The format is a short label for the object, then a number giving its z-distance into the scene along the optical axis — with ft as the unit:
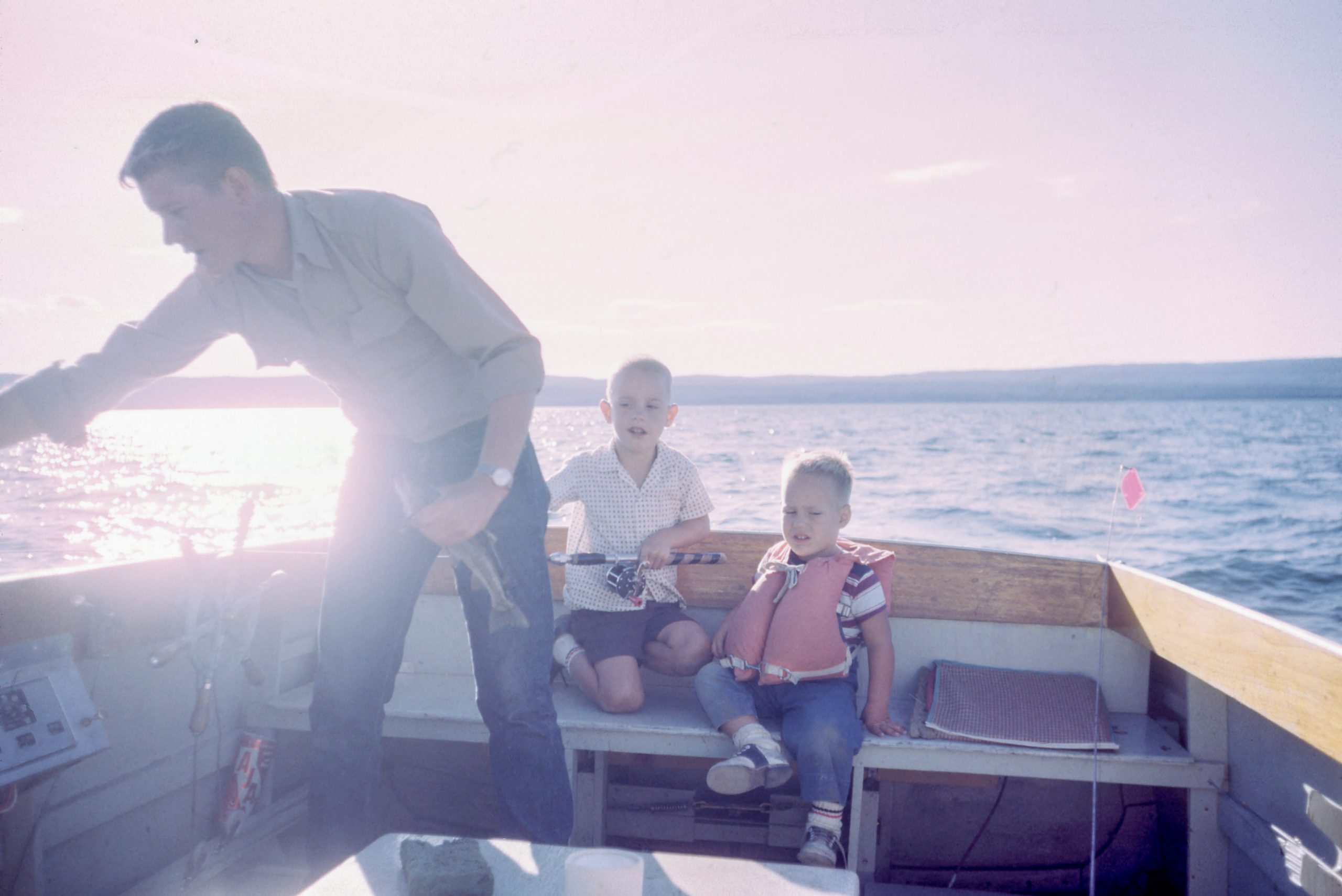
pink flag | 8.39
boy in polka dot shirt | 9.02
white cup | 3.59
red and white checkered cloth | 8.04
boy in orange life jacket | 7.25
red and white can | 8.00
